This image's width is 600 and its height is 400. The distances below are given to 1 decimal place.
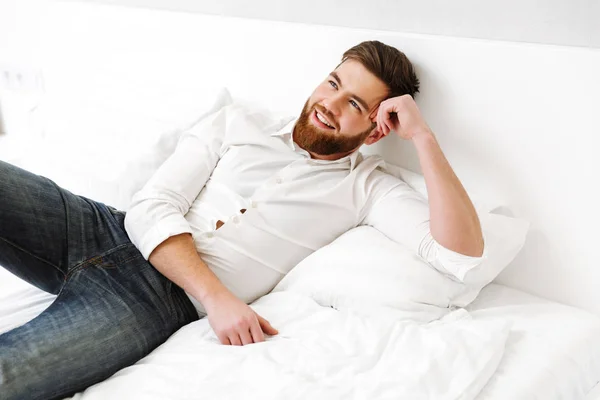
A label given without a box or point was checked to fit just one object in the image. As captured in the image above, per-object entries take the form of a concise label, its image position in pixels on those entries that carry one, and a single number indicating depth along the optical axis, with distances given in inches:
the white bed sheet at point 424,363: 40.7
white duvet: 39.9
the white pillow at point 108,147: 66.2
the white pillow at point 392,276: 49.6
